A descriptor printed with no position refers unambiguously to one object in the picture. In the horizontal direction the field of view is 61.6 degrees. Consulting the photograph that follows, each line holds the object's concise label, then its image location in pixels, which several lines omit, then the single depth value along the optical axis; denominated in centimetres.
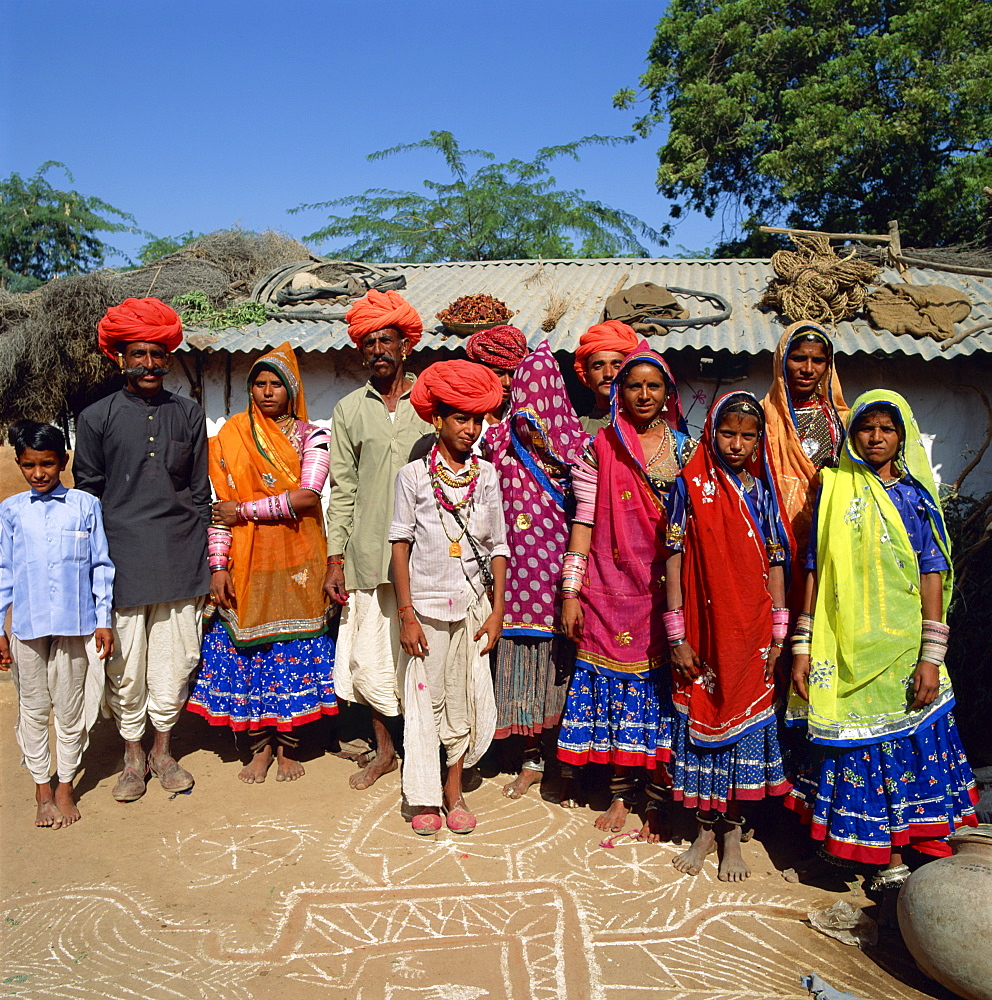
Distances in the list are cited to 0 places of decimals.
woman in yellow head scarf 302
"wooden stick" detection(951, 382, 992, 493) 545
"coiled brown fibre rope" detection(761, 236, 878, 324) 657
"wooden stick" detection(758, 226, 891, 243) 734
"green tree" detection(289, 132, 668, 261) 1630
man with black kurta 393
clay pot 248
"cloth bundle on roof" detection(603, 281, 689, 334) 659
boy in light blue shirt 363
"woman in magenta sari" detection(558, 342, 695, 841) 349
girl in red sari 320
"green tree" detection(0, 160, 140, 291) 1633
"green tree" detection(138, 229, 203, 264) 1789
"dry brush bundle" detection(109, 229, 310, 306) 774
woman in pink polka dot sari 378
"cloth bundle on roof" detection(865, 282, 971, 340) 605
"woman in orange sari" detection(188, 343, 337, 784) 409
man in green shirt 406
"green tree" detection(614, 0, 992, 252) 1191
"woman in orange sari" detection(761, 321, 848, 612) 345
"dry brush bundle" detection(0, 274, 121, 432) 686
